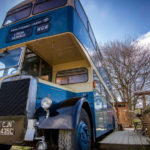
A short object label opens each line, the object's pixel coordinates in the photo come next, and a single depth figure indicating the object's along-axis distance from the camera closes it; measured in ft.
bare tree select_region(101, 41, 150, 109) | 45.91
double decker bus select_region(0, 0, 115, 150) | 5.29
